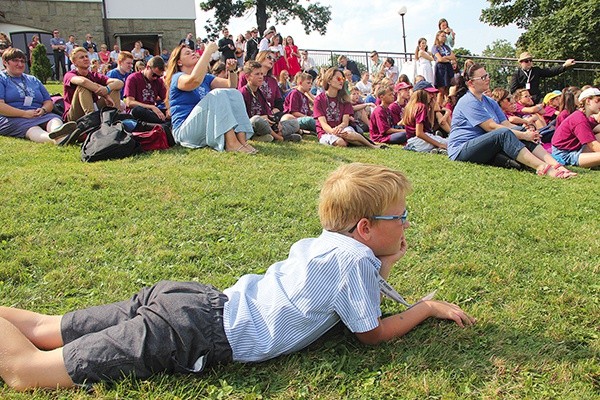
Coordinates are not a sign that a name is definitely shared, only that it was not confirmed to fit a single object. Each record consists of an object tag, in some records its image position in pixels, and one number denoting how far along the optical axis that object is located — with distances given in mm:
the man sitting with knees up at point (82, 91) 7605
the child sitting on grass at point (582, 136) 7289
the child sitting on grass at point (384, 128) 9945
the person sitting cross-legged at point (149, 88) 8266
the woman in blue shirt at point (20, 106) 7676
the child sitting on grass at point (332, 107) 9177
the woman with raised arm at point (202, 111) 6895
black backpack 6375
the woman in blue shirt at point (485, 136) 6727
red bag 6844
